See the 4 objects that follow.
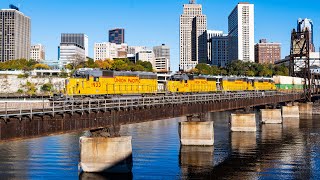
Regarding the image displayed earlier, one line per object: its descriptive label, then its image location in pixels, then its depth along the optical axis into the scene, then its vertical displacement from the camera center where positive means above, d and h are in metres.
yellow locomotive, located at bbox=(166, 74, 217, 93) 92.06 +0.71
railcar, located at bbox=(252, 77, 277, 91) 136.95 +0.99
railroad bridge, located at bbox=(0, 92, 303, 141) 30.77 -2.96
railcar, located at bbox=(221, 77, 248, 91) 118.79 +0.90
